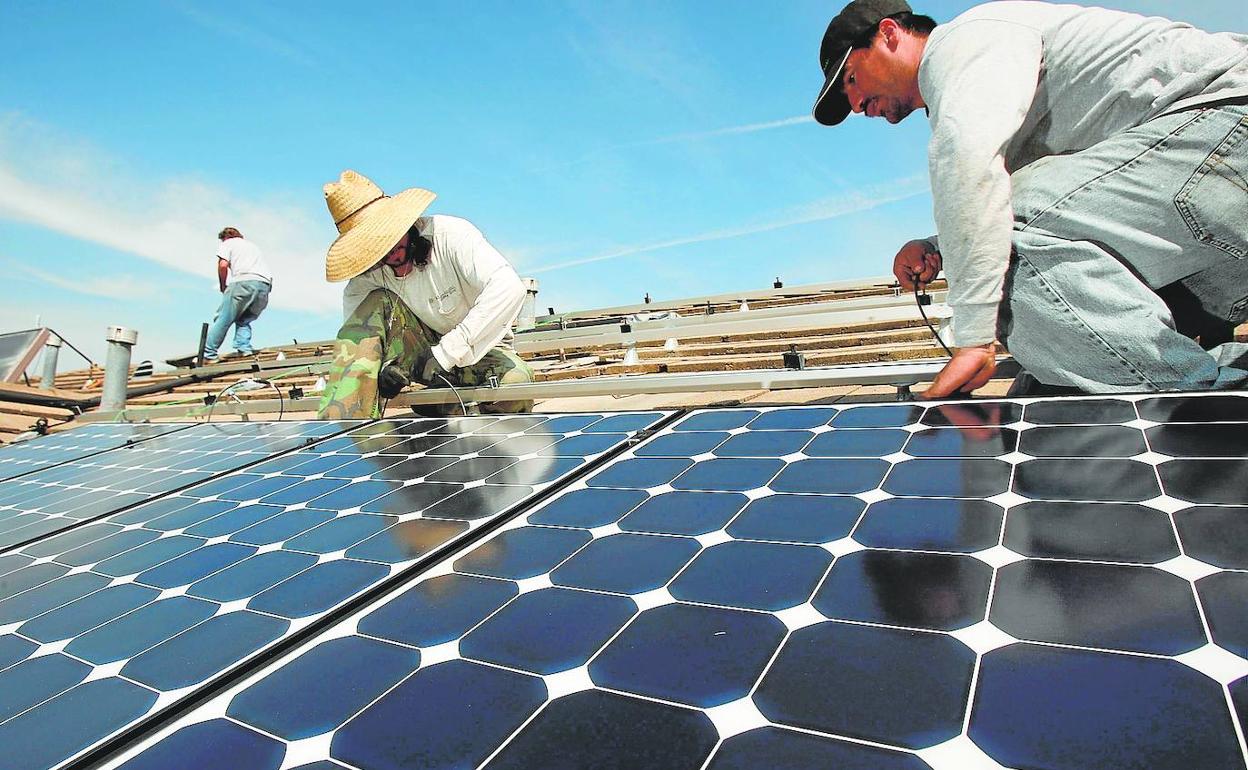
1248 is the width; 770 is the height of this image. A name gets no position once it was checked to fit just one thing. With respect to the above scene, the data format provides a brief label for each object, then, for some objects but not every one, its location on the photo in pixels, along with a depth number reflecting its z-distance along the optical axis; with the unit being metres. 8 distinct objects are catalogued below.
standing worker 8.91
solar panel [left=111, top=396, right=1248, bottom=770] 0.64
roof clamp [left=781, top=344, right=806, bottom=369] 3.63
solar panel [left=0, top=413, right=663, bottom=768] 0.98
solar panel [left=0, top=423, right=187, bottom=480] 3.56
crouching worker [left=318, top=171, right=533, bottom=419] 3.99
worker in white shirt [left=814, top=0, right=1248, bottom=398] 1.91
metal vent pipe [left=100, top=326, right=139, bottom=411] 5.90
